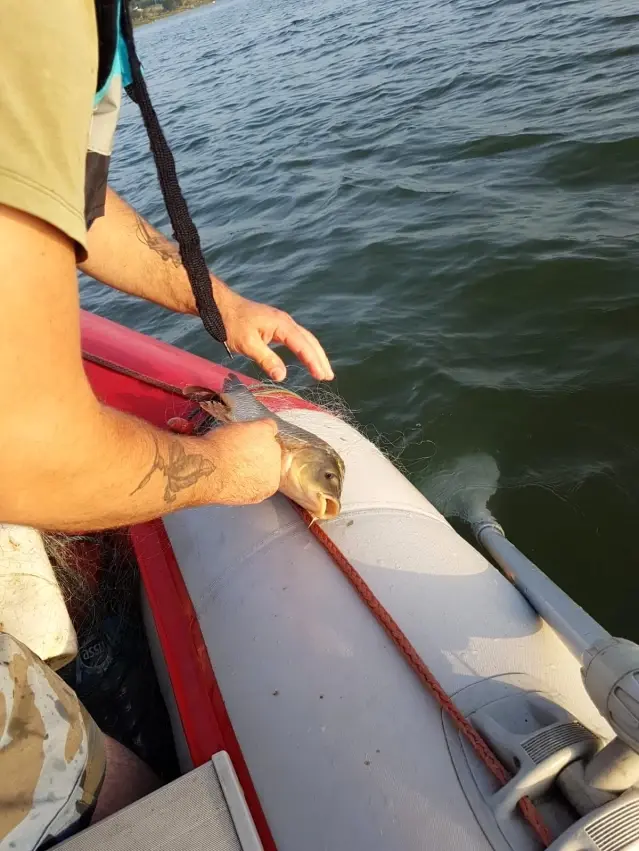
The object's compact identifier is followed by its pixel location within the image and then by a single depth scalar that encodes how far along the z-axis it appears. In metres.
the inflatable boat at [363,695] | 1.36
